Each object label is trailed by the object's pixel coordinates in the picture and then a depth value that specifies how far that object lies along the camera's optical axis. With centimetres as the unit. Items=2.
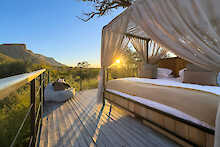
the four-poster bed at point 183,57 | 89
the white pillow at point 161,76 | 314
